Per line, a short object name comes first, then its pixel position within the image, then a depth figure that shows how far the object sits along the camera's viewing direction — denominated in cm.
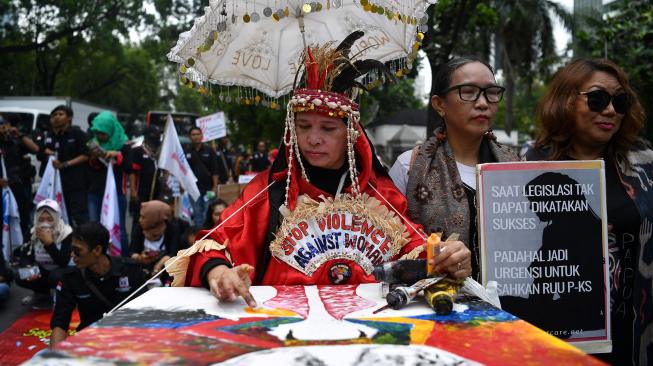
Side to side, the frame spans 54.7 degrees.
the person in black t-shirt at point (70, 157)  790
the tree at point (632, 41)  760
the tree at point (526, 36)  2870
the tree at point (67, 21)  2167
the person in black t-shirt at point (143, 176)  944
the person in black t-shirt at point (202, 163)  1055
